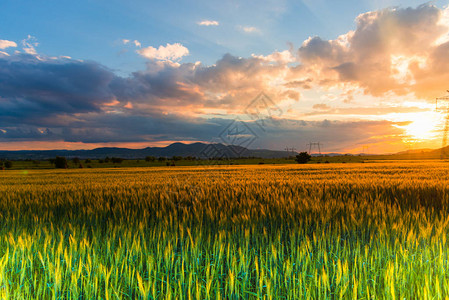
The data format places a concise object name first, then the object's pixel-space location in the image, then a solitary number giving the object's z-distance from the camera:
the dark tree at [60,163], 74.37
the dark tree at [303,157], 73.69
